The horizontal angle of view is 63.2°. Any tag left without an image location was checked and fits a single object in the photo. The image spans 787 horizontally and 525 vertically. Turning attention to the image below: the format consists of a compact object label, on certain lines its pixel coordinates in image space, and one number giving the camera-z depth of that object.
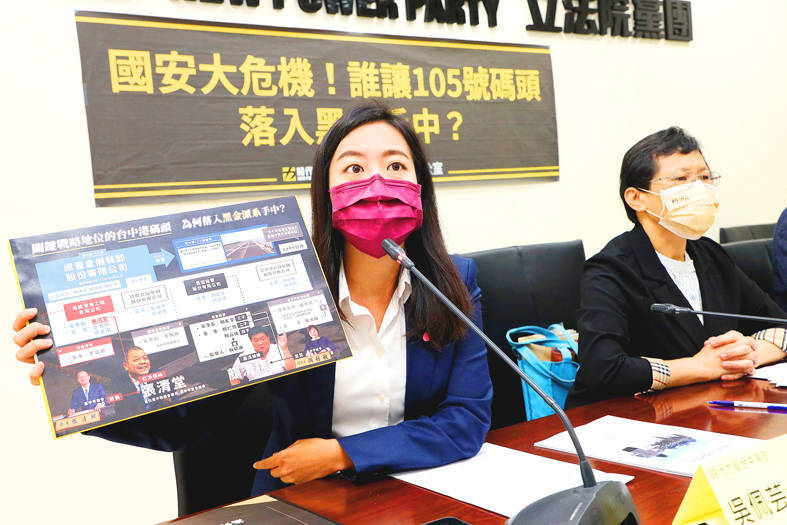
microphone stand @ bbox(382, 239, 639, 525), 0.63
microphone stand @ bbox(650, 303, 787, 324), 1.42
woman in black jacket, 1.57
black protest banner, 2.23
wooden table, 0.90
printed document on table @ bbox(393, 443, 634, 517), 0.94
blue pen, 1.29
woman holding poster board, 1.26
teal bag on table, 1.84
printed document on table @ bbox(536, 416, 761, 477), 1.03
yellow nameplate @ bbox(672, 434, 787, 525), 0.74
